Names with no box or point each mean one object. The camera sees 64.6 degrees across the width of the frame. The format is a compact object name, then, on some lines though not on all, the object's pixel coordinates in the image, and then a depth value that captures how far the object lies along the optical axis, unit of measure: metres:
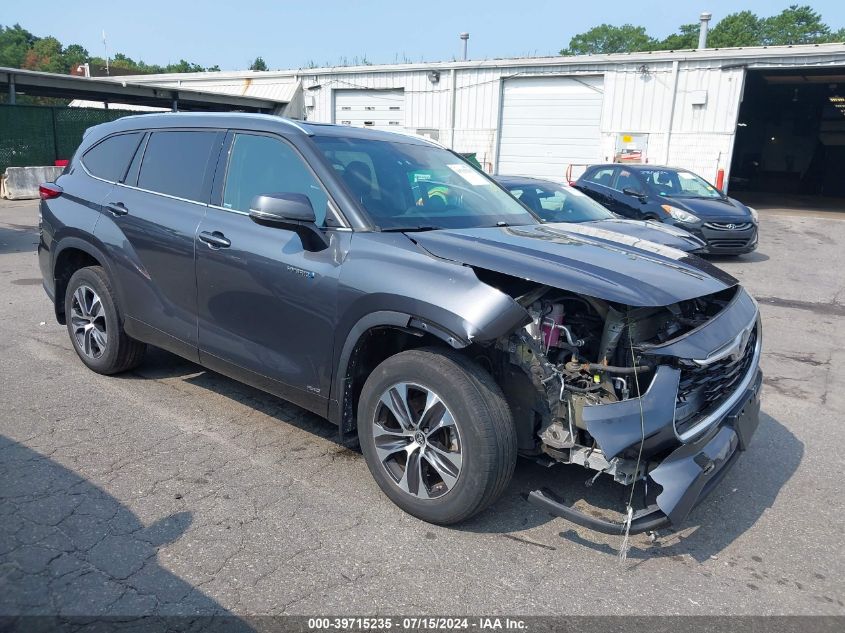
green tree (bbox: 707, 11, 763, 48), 76.25
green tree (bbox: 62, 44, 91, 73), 86.13
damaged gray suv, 2.93
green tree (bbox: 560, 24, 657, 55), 89.44
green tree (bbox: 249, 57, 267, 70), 88.00
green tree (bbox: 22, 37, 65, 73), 82.94
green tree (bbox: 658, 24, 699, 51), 75.06
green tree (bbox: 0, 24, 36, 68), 87.61
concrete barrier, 17.64
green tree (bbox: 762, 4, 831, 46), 78.04
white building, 19.14
